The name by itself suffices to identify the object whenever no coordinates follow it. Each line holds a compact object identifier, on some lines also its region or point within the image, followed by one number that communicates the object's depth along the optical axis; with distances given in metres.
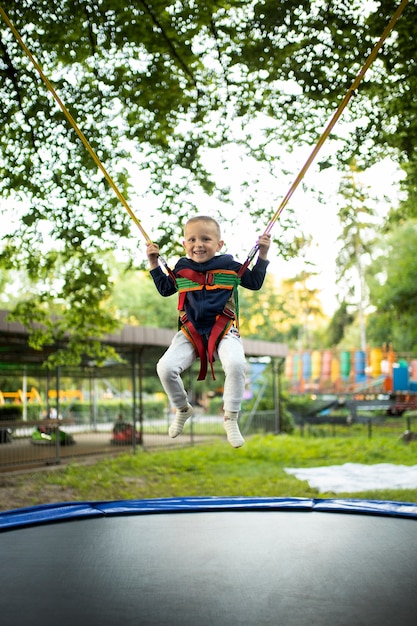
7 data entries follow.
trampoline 2.18
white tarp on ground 7.02
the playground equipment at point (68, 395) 13.51
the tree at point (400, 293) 14.05
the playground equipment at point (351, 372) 14.60
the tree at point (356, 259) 22.83
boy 2.54
